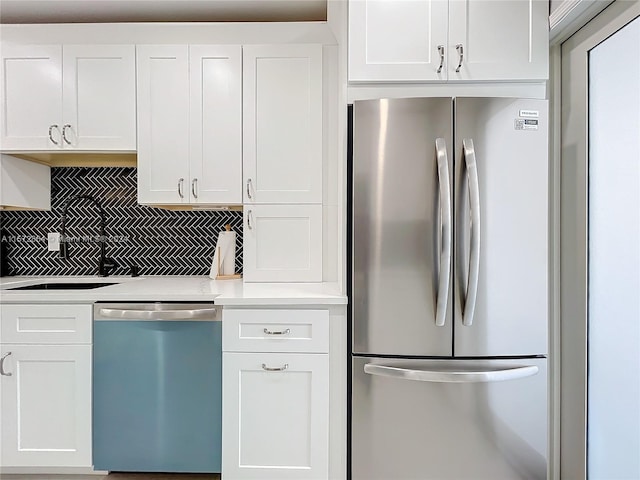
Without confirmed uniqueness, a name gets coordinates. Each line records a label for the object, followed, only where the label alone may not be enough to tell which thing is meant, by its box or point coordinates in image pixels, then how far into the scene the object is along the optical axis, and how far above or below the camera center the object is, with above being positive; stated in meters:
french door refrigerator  1.71 -0.20
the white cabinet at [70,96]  2.25 +0.81
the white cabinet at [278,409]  1.80 -0.74
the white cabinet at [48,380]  1.91 -0.65
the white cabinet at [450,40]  1.78 +0.89
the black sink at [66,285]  2.34 -0.26
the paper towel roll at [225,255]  2.45 -0.08
